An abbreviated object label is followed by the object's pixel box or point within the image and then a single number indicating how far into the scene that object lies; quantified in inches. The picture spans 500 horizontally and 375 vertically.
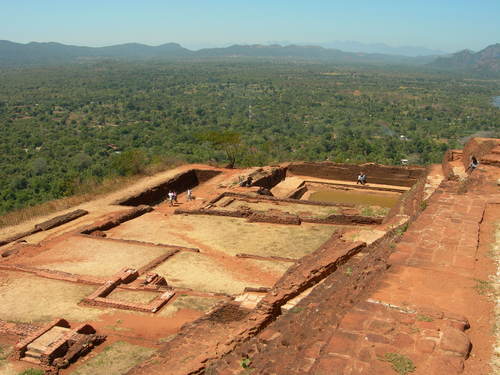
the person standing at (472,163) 730.2
